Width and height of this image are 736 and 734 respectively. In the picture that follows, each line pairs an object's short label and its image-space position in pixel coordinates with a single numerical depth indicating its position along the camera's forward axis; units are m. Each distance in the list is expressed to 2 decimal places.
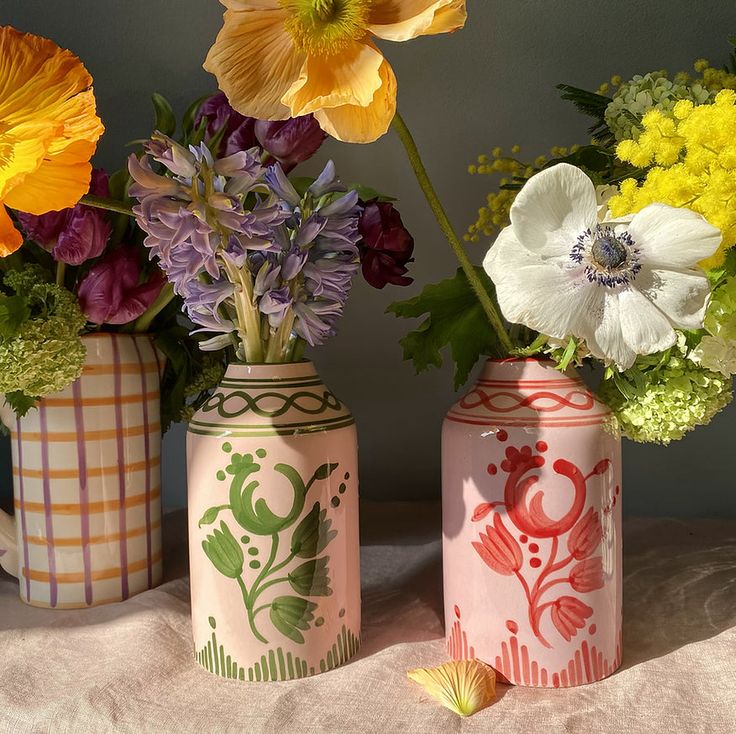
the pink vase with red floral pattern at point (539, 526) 0.56
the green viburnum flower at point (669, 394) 0.58
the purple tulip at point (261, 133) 0.65
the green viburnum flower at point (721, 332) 0.53
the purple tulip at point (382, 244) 0.63
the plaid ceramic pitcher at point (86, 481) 0.72
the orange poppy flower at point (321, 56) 0.50
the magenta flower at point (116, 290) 0.69
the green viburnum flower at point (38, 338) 0.64
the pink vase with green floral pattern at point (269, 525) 0.58
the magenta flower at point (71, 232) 0.66
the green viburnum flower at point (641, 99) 0.63
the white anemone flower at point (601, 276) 0.48
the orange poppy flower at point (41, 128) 0.50
